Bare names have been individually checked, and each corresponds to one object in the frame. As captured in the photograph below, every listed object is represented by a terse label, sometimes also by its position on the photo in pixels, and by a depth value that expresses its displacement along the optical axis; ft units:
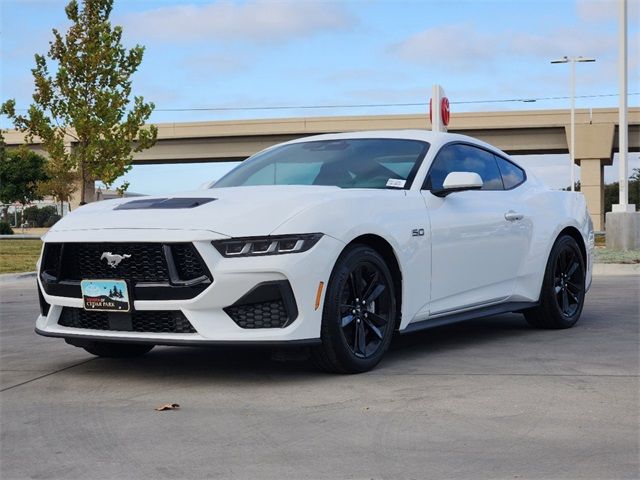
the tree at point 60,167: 84.79
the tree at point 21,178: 252.42
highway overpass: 183.73
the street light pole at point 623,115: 70.28
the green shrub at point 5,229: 182.64
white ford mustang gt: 17.47
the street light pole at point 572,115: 160.72
